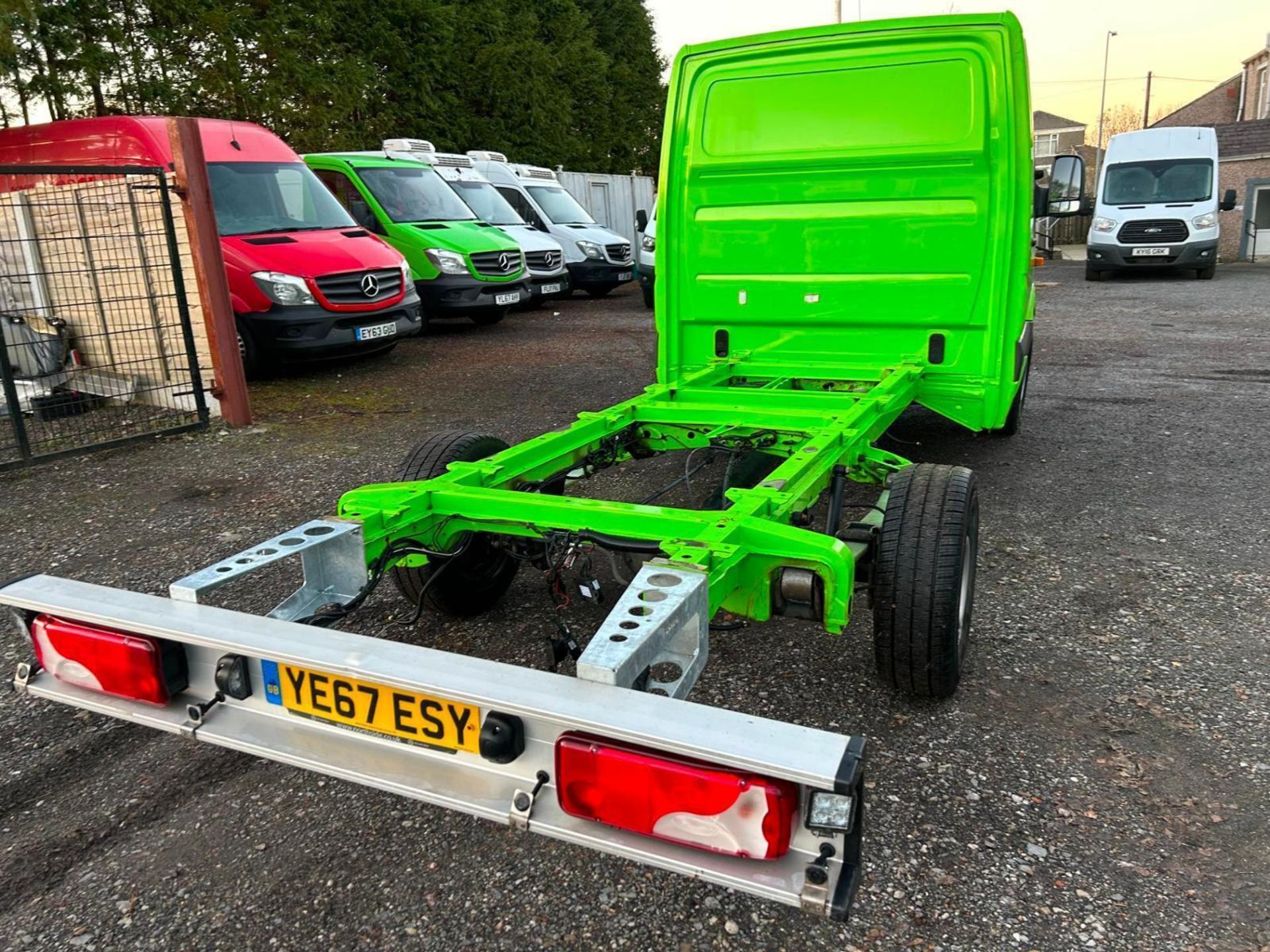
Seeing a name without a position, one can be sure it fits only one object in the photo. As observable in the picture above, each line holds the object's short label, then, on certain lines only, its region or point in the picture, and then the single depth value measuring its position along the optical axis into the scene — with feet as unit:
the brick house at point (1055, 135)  240.53
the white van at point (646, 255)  49.03
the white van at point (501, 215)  45.55
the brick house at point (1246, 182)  76.54
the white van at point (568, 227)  52.34
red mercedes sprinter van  27.55
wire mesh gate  22.72
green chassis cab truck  5.13
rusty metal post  21.77
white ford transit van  57.77
